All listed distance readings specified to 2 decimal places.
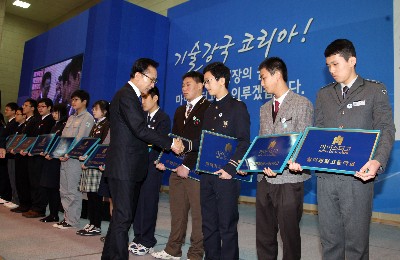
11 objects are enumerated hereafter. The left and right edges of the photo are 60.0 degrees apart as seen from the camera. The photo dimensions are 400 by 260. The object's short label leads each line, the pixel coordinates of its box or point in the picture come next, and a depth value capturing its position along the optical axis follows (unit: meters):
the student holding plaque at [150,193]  3.06
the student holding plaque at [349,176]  1.75
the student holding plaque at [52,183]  4.21
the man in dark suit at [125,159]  2.27
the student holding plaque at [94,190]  3.69
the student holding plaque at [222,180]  2.21
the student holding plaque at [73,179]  4.00
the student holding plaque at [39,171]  4.50
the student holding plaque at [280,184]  1.95
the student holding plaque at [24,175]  4.85
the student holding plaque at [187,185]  2.71
